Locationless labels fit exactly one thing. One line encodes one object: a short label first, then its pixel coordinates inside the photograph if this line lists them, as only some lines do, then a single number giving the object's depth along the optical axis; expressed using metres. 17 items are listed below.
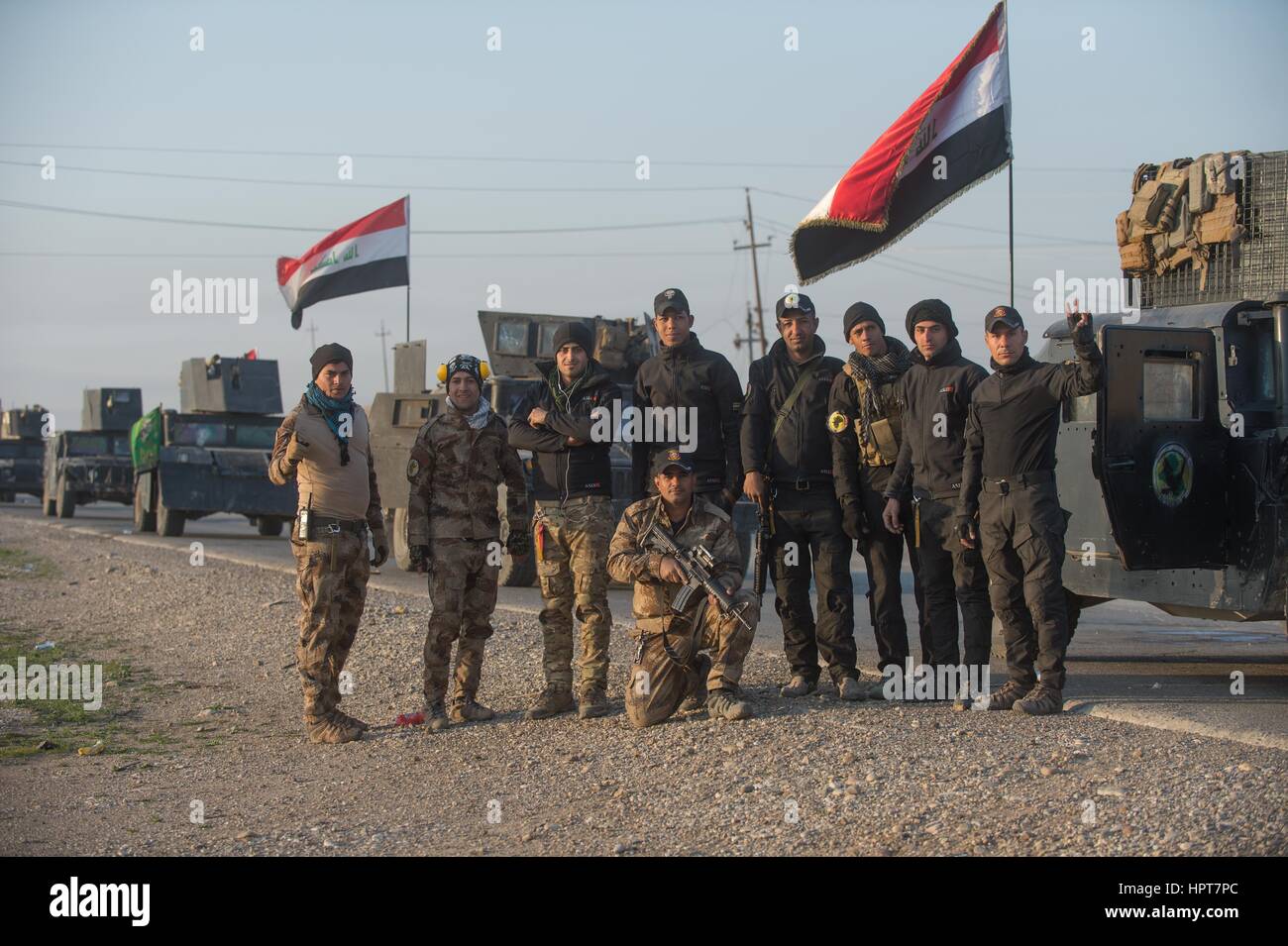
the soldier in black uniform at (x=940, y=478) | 7.52
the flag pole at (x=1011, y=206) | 8.67
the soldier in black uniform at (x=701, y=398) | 7.66
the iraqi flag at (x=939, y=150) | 9.02
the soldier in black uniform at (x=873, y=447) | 7.70
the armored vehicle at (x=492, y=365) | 16.81
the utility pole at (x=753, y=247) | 45.85
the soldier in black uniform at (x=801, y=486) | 7.70
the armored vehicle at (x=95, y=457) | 29.83
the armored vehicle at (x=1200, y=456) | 8.09
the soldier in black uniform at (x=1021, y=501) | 7.12
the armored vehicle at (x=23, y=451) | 39.47
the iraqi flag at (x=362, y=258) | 18.44
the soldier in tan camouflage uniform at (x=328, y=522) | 7.50
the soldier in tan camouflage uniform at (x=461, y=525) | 7.70
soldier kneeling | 7.22
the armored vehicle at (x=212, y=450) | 22.69
